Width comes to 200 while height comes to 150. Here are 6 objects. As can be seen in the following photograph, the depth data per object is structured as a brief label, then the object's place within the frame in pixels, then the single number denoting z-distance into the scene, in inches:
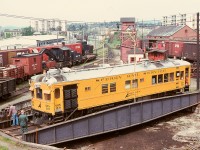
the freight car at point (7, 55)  1654.5
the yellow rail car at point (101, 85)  668.7
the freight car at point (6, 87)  1018.2
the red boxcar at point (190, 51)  1540.4
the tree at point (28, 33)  6258.9
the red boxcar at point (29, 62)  1379.2
